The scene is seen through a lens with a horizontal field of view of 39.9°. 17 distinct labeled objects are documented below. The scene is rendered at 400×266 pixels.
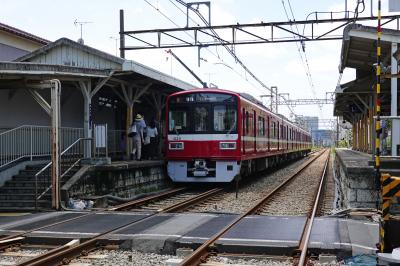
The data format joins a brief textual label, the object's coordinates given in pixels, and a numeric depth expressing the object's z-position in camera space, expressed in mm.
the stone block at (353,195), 10361
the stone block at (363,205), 10289
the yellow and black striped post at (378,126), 6172
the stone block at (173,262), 6498
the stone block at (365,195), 10258
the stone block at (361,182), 10250
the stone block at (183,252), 7223
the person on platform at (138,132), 17312
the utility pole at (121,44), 20419
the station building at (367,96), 10258
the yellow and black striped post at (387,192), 6168
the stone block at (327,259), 6730
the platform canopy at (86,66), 12859
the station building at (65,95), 12492
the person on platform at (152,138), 19125
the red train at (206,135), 16266
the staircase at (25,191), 11644
